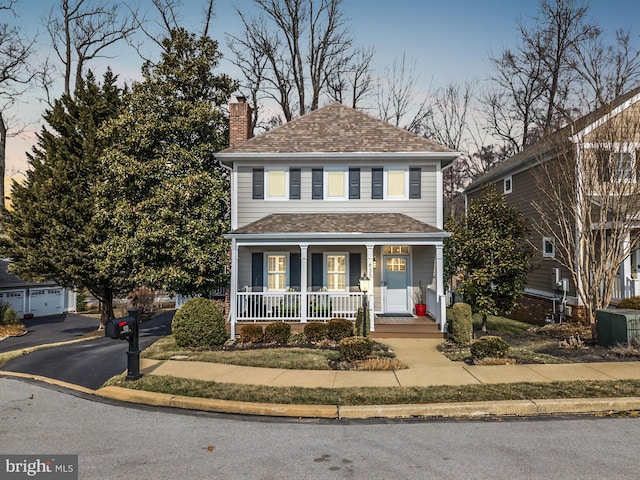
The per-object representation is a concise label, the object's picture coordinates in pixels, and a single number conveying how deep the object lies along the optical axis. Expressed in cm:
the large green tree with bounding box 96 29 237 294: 1497
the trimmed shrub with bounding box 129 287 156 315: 2439
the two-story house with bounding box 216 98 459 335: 1575
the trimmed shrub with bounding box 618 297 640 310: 1341
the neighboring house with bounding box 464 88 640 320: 1225
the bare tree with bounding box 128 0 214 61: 2573
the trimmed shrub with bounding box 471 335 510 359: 975
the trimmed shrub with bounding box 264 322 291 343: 1270
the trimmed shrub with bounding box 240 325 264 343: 1274
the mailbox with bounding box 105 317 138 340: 824
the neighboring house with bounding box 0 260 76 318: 2367
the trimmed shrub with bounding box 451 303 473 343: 1239
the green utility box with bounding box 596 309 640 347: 1030
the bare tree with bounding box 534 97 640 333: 1213
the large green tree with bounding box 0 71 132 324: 1623
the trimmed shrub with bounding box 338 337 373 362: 980
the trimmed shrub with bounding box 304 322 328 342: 1263
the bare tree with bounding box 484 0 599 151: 2861
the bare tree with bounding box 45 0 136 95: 2605
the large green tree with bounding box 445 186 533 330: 1352
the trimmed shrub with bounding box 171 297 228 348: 1189
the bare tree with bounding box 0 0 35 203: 2566
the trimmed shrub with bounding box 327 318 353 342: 1262
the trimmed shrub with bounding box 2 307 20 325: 1969
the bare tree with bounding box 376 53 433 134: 3425
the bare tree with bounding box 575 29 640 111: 1378
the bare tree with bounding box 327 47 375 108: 3216
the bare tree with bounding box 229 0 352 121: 3022
